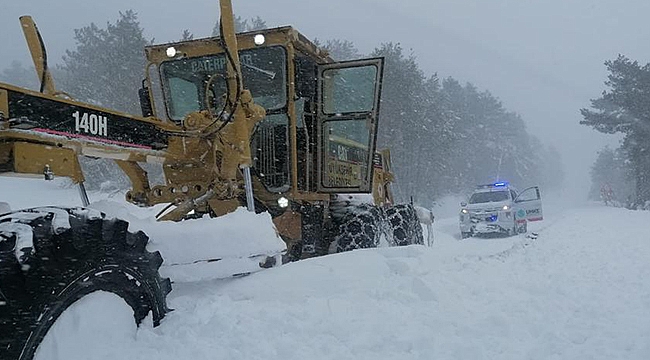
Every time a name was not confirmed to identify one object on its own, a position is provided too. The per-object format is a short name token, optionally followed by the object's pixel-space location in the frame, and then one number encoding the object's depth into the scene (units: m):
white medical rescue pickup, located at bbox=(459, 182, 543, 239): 17.12
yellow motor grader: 2.59
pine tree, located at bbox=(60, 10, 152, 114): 29.59
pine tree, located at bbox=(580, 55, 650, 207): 36.22
